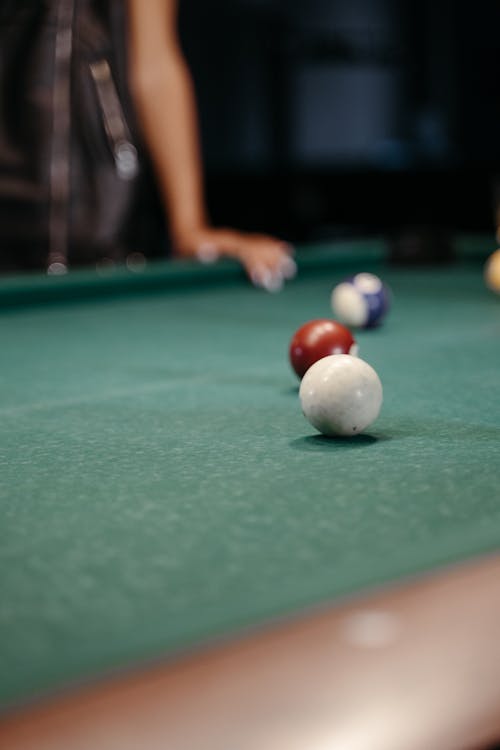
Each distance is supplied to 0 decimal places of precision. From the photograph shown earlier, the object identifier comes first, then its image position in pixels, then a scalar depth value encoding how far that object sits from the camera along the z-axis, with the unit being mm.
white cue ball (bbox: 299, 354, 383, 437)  1181
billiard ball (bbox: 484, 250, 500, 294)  2017
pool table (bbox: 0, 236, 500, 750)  729
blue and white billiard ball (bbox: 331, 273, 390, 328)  1711
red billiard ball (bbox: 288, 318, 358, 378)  1384
